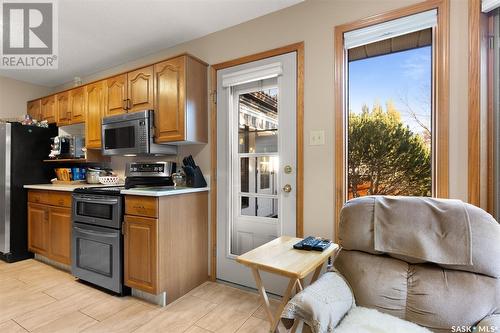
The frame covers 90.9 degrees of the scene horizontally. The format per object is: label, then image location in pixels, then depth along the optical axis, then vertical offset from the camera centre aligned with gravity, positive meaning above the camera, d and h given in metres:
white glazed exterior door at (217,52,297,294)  2.11 +0.07
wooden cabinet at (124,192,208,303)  2.01 -0.67
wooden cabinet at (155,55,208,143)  2.29 +0.64
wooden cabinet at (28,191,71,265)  2.68 -0.67
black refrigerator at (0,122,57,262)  2.99 -0.17
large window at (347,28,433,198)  1.74 +0.37
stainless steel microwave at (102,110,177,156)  2.45 +0.33
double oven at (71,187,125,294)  2.18 -0.65
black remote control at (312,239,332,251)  1.51 -0.50
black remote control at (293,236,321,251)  1.53 -0.49
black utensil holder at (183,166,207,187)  2.42 -0.10
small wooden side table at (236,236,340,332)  1.25 -0.53
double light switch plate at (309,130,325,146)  1.95 +0.23
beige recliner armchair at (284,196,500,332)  1.11 -0.49
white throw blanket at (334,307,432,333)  1.05 -0.70
